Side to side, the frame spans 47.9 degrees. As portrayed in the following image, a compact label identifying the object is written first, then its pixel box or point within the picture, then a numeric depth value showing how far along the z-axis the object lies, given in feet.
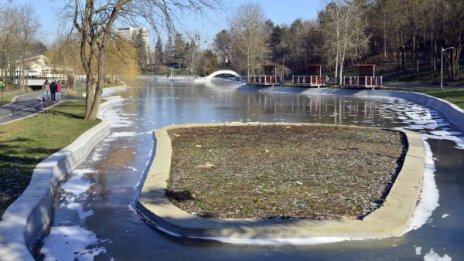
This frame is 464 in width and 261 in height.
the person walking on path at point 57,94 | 125.18
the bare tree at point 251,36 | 296.51
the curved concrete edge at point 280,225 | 24.89
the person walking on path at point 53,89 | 121.78
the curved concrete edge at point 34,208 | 21.72
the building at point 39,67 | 329.77
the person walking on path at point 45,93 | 119.44
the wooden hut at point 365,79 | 175.52
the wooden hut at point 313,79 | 201.05
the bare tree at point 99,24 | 72.33
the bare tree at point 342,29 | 209.86
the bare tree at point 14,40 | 170.09
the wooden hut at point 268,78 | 233.88
